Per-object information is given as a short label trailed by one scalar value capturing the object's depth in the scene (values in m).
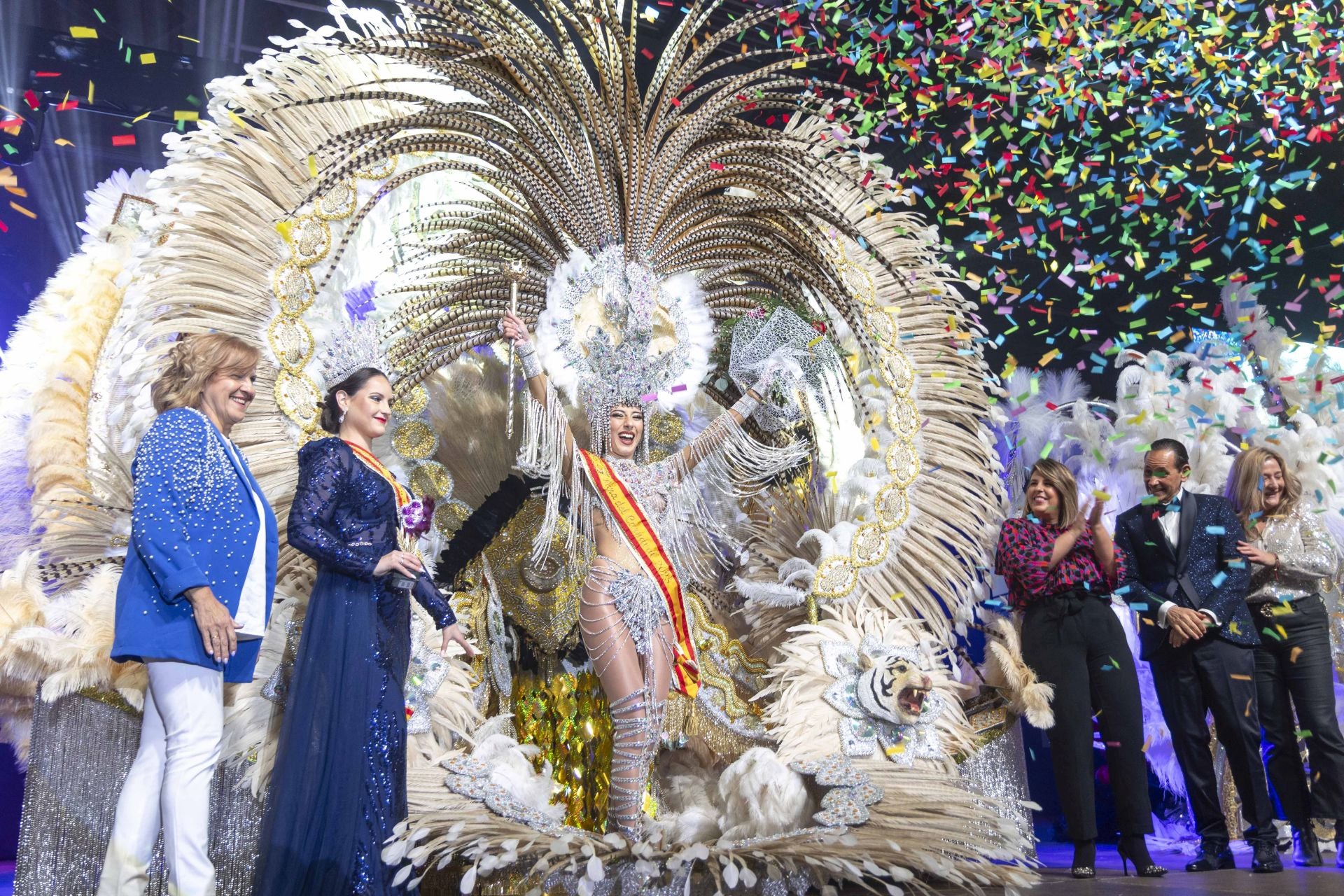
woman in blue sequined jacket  2.63
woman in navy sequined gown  2.81
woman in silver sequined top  4.56
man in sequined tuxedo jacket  4.37
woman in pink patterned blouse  4.07
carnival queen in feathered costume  3.70
